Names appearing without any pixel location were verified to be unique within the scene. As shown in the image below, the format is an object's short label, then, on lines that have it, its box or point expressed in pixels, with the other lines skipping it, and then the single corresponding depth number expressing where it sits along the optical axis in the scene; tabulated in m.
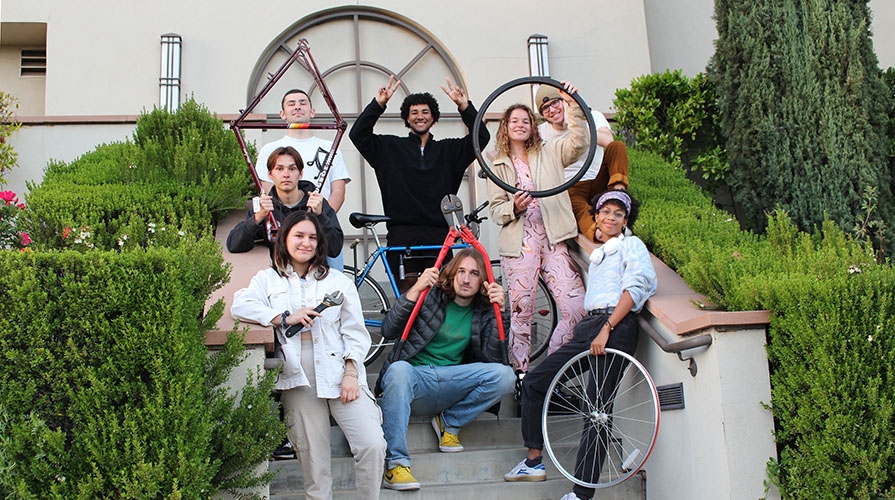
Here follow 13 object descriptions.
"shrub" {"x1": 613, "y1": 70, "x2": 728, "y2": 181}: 8.89
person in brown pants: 6.88
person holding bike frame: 5.93
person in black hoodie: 6.77
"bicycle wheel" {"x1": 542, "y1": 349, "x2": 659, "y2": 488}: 5.09
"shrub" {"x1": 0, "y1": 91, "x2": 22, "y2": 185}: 8.34
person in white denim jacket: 4.78
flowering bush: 6.22
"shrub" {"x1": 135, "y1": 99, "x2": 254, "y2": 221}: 6.81
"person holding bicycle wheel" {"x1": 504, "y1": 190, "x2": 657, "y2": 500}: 5.34
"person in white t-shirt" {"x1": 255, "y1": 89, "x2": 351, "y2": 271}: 6.66
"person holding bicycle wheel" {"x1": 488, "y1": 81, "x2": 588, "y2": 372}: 6.22
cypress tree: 7.81
